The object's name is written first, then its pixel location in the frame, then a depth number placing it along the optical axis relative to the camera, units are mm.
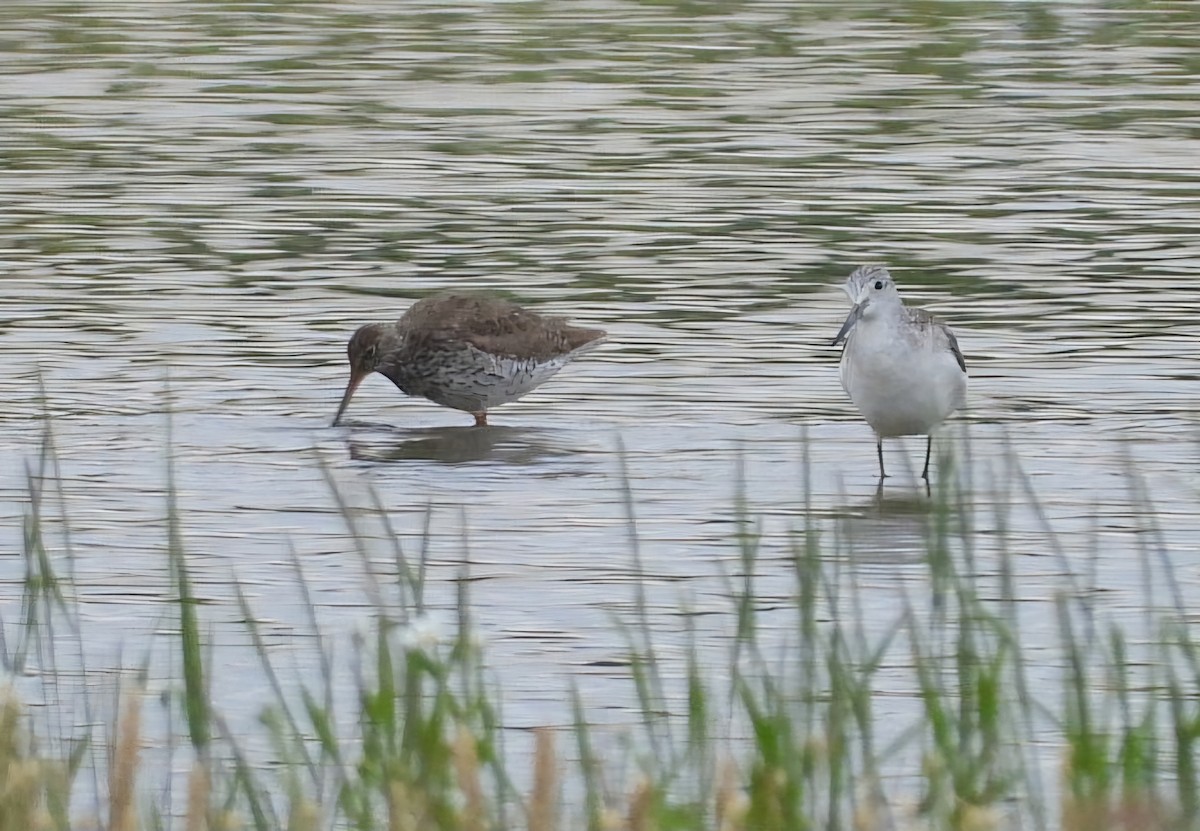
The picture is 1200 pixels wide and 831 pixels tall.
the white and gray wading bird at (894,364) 22484
